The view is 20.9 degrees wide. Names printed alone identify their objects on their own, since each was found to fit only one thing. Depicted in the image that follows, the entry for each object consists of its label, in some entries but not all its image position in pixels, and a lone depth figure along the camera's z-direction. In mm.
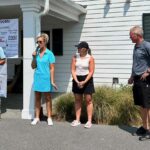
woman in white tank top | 8359
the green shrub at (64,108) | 9672
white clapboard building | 12664
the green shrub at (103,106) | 9125
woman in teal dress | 8609
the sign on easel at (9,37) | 9828
